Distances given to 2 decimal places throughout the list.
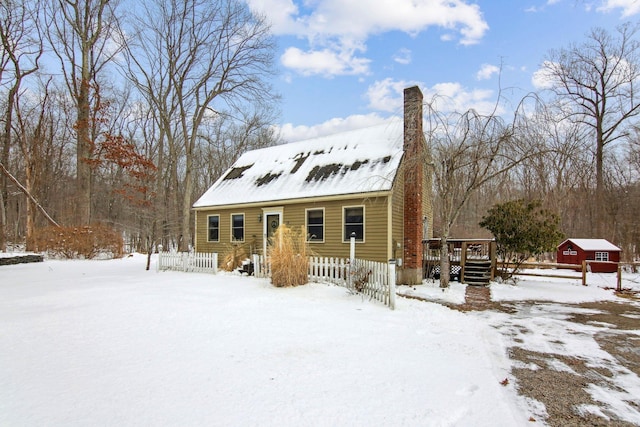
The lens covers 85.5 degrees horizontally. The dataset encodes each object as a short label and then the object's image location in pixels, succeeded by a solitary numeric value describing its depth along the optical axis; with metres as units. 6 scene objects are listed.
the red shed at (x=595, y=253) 14.44
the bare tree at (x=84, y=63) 19.22
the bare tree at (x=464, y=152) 9.77
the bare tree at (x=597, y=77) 17.45
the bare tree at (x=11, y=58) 18.67
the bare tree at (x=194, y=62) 19.30
